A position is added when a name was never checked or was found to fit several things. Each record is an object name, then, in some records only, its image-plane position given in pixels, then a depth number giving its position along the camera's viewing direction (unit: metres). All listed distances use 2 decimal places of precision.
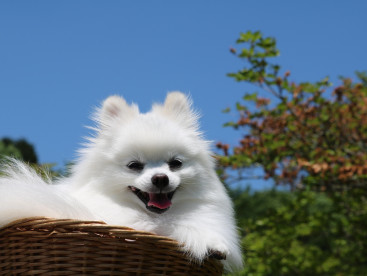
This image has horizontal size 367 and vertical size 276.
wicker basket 2.44
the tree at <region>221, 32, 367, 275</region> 5.48
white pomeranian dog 2.65
